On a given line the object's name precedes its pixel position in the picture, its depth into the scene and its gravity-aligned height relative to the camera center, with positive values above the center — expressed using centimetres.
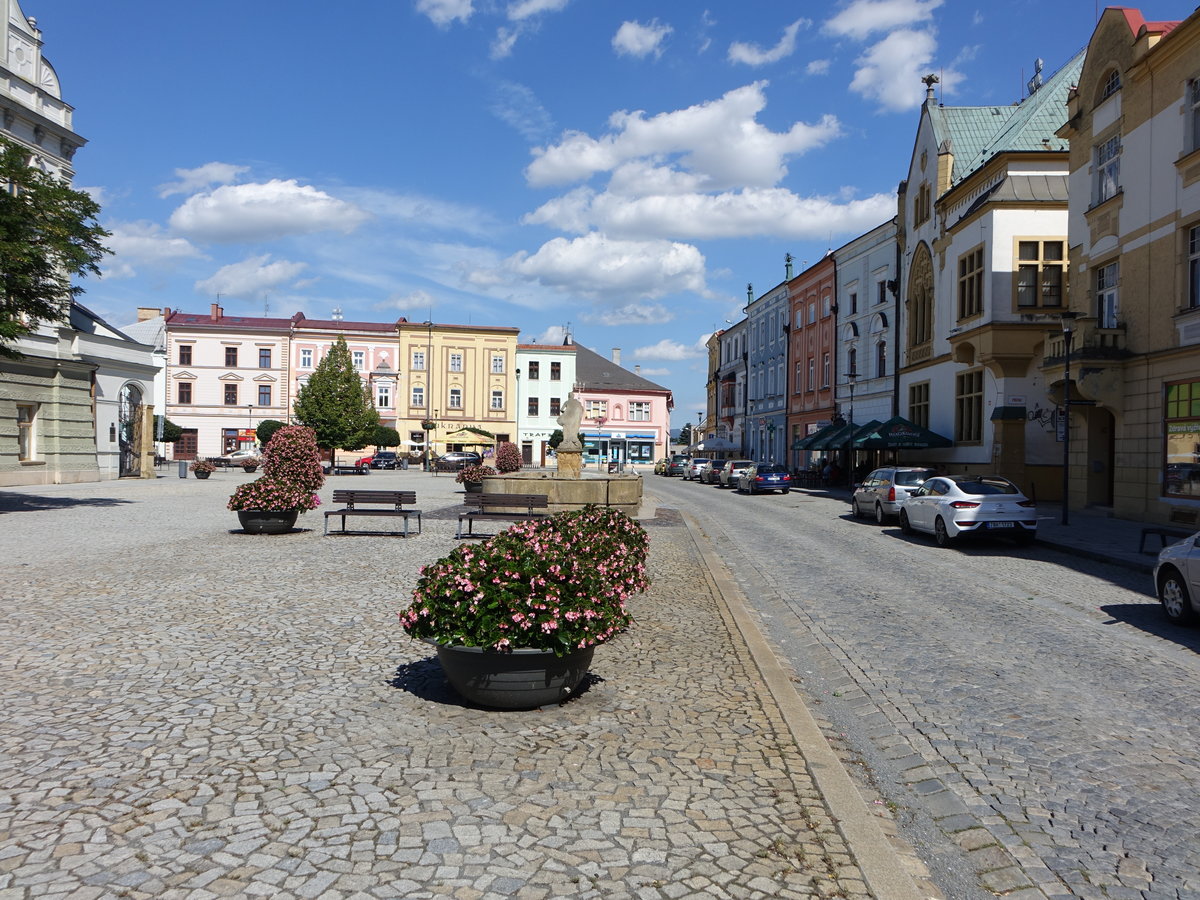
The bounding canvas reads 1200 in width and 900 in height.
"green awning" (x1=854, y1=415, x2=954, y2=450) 3227 +48
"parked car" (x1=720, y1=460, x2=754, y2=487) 4447 -133
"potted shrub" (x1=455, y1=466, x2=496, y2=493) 3044 -127
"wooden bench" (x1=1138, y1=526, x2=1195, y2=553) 1362 -153
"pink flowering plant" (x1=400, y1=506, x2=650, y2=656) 528 -100
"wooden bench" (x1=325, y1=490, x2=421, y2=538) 1719 -118
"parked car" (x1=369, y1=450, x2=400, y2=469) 5738 -140
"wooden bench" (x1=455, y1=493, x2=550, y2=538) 1699 -138
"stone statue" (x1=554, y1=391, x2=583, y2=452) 2707 +78
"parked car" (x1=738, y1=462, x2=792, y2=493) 3866 -143
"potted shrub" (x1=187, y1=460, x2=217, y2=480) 4019 -146
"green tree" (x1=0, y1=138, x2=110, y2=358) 1886 +450
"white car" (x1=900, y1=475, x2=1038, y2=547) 1717 -120
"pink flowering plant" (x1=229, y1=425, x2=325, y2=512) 1608 -74
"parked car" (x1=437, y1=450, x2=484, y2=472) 5679 -116
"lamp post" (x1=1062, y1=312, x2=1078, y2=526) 2028 +135
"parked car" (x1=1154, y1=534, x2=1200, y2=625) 898 -137
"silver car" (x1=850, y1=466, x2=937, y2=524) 2224 -106
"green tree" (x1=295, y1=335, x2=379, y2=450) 5322 +210
